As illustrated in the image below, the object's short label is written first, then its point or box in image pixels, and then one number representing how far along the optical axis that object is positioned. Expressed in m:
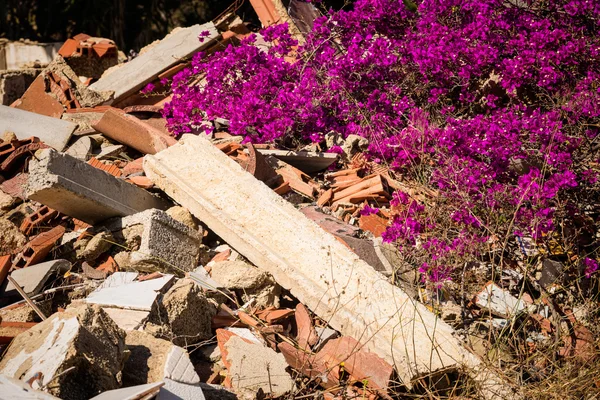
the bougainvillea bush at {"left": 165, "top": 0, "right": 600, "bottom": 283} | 4.34
